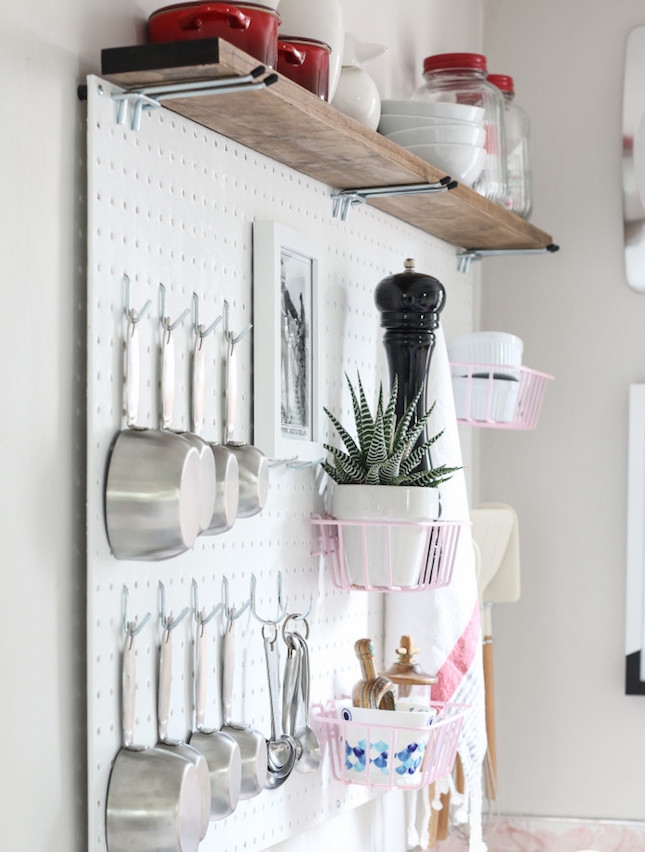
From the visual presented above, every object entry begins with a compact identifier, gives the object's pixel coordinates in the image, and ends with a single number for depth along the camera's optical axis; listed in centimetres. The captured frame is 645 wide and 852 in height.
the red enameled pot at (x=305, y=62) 176
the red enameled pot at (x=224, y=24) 165
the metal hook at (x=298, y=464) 190
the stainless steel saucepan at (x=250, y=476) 175
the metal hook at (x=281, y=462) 187
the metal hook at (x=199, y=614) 175
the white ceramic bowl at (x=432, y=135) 202
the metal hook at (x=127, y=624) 166
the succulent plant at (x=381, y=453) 192
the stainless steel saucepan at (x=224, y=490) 170
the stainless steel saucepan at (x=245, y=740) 176
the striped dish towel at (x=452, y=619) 208
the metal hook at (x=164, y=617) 171
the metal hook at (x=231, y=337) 180
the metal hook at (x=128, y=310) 166
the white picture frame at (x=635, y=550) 246
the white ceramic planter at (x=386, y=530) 191
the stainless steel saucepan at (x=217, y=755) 171
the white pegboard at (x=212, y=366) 164
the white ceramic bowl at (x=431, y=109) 202
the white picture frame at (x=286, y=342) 184
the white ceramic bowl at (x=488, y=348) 220
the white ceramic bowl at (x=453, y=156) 203
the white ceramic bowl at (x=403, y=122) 202
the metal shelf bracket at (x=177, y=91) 162
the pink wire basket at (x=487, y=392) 221
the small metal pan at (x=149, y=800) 162
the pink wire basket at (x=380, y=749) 193
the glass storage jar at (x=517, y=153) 234
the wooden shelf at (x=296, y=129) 160
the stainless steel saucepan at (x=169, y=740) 166
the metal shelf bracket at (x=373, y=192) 196
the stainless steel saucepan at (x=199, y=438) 166
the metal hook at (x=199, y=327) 175
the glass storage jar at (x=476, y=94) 219
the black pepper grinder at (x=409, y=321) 199
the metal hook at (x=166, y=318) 170
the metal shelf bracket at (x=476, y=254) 238
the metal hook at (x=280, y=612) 183
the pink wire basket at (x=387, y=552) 192
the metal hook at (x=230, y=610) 179
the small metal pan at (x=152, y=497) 162
